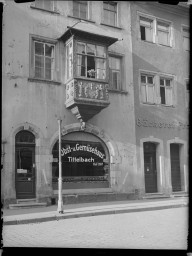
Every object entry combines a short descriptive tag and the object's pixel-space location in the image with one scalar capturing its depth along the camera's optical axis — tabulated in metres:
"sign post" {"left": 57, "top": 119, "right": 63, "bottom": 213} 10.62
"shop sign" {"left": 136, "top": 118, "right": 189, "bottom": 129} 9.36
